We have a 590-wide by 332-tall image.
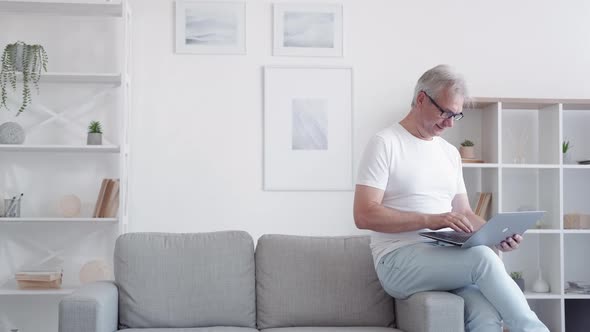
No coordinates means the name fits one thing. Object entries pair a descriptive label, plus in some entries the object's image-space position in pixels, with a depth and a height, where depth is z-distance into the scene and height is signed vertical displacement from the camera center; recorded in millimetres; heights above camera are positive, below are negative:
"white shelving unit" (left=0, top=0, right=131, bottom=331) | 4859 +86
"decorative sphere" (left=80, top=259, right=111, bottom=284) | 4637 -590
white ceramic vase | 4906 -701
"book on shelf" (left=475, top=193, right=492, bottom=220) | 4890 -210
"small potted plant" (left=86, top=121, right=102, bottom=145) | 4680 +203
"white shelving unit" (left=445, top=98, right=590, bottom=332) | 4887 -35
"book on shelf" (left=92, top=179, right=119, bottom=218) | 4695 -179
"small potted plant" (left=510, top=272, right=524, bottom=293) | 4855 -650
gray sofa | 3400 -499
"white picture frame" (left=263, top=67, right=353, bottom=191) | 4988 +254
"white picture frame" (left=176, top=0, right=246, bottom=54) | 4965 +876
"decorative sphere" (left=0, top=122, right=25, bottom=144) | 4637 +206
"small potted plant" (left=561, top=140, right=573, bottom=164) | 5031 +116
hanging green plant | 4586 +594
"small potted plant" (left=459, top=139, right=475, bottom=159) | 4883 +123
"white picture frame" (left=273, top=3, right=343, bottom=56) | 5008 +871
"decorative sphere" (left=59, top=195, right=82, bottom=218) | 4715 -221
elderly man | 2973 -171
